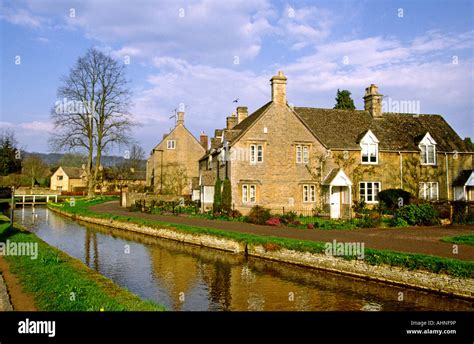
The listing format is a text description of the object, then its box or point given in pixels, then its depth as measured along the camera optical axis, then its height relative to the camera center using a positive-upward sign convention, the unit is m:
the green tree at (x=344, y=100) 56.97 +11.30
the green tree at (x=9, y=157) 73.44 +4.31
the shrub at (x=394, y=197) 30.77 -1.43
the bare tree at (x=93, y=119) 48.03 +7.23
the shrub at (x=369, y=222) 24.95 -2.72
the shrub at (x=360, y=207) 30.97 -2.23
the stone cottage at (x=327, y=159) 31.41 +1.68
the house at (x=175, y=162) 55.06 +2.41
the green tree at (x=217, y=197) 31.58 -1.43
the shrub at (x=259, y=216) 27.17 -2.54
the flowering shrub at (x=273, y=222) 26.72 -2.88
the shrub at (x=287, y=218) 26.93 -2.65
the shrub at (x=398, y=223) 24.98 -2.78
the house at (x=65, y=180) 91.62 -0.05
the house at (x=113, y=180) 79.94 -0.08
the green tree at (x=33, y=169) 84.72 +2.60
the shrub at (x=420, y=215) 24.91 -2.28
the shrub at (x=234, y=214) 30.05 -2.63
